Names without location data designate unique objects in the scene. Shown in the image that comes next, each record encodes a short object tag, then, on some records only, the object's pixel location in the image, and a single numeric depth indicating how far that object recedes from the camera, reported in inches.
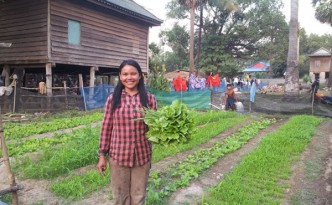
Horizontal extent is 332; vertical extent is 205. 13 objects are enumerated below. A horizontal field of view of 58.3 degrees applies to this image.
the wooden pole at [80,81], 632.4
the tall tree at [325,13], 935.7
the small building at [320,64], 1873.8
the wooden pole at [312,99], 487.2
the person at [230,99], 539.8
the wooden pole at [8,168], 148.7
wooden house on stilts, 522.3
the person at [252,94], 534.6
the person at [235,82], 1425.9
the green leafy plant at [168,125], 113.6
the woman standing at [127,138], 118.3
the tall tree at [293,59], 610.5
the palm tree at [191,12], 927.0
